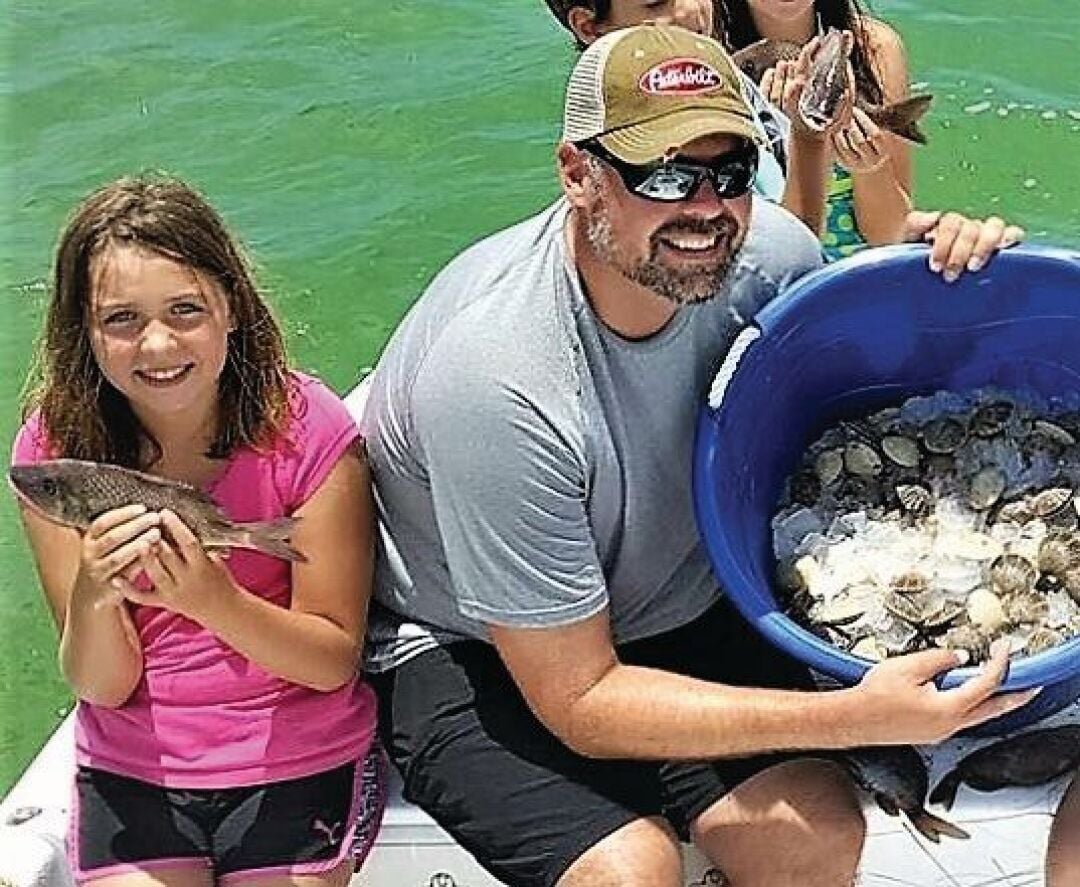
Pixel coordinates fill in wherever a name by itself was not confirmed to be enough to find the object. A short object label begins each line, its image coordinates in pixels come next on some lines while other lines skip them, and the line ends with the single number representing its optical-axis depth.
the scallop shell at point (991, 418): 2.39
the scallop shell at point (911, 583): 2.18
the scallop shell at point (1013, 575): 2.16
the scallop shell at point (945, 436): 2.39
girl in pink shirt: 2.09
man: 1.94
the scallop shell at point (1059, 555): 2.18
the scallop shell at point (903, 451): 2.39
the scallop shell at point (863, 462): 2.39
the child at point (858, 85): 2.95
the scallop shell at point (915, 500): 2.32
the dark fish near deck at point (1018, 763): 2.18
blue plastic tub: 2.08
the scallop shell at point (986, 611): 2.12
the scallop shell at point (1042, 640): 2.09
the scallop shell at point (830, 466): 2.40
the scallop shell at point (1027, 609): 2.13
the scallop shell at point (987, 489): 2.30
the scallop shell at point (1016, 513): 2.27
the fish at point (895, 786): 2.15
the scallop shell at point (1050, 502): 2.26
